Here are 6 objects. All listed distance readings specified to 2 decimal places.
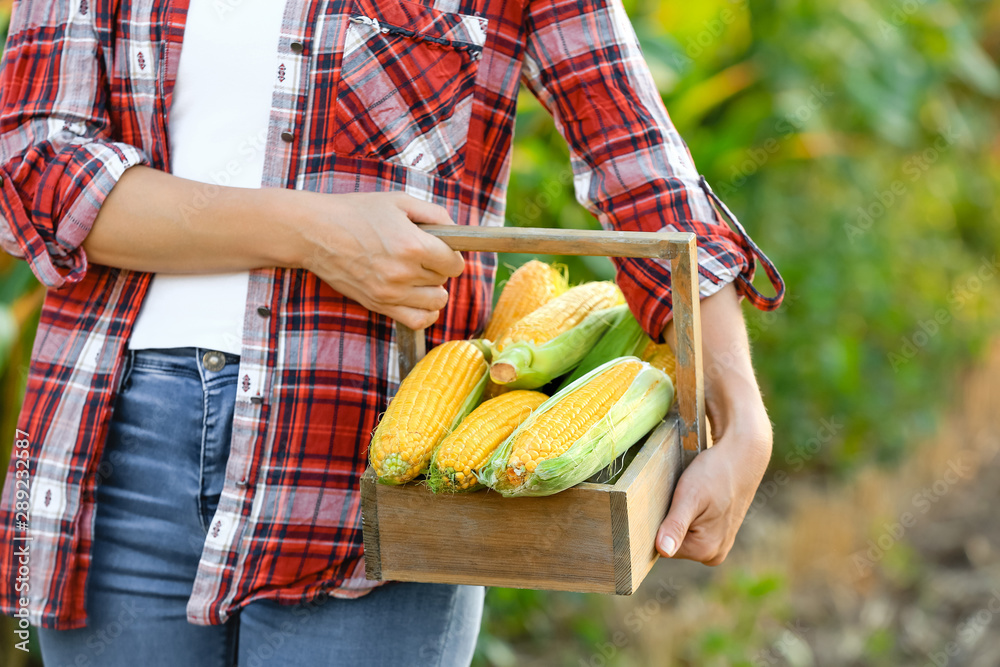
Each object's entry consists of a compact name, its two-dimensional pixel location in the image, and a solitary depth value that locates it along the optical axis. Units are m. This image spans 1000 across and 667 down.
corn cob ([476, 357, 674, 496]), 2.37
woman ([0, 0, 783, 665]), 2.50
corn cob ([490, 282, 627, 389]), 2.49
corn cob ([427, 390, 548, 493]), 2.39
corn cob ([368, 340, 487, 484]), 2.40
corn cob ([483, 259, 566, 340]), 2.61
